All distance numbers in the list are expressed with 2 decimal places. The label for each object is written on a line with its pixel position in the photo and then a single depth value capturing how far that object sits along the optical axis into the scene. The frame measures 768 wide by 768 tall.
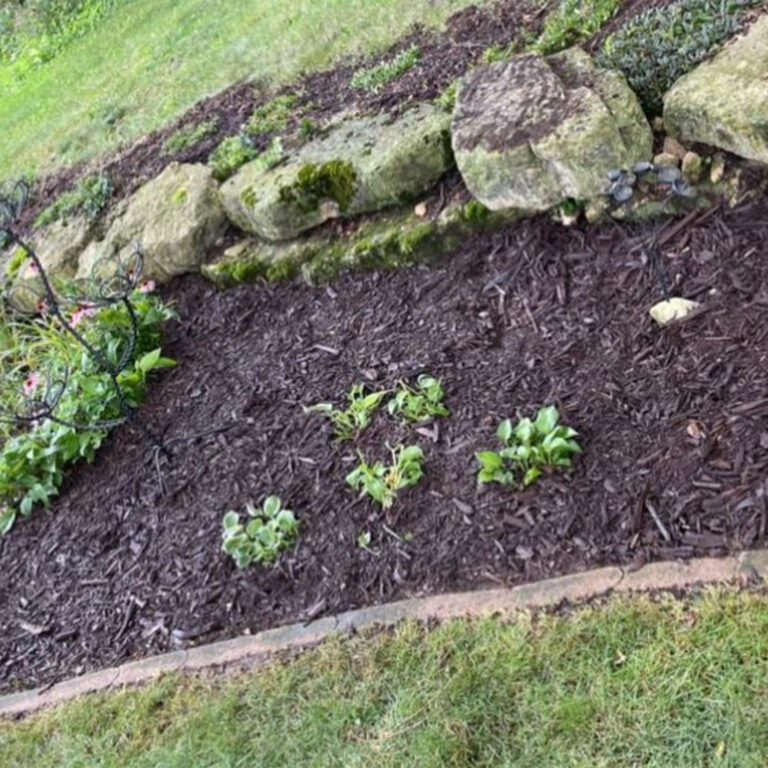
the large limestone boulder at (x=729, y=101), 2.96
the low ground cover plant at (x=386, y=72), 4.81
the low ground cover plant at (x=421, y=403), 3.10
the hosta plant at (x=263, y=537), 2.94
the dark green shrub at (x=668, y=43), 3.38
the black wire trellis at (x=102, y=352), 3.43
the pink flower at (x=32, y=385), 4.07
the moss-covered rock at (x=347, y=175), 3.78
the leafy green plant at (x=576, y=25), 4.06
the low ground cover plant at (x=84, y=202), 5.35
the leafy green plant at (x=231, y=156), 4.66
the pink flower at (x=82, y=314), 4.21
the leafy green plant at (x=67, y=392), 3.69
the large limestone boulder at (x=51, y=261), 5.06
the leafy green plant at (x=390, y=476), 2.89
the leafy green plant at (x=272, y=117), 4.92
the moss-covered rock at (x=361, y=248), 3.65
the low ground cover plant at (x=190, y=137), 5.42
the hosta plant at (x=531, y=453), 2.71
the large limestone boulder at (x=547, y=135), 3.21
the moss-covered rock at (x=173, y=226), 4.45
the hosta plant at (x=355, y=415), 3.21
